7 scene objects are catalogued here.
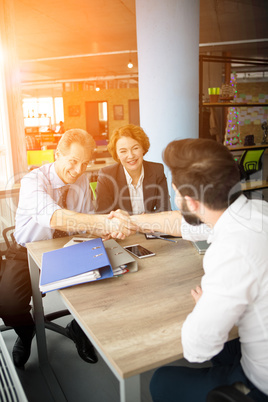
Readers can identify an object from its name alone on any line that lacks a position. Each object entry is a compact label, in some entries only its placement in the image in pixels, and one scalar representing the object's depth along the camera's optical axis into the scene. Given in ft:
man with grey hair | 6.64
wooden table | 3.28
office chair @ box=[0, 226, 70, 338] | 8.14
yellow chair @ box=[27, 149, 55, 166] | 19.65
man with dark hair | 3.11
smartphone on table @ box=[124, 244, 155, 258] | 5.92
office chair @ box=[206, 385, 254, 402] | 2.74
